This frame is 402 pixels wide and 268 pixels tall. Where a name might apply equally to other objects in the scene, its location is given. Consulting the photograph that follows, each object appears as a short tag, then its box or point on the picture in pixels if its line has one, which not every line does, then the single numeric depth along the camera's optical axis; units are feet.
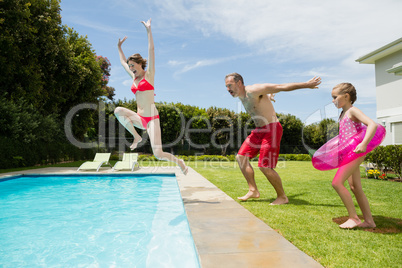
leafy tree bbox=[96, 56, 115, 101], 132.67
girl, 11.21
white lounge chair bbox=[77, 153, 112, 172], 43.98
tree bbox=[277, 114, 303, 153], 105.60
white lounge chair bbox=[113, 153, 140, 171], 43.86
